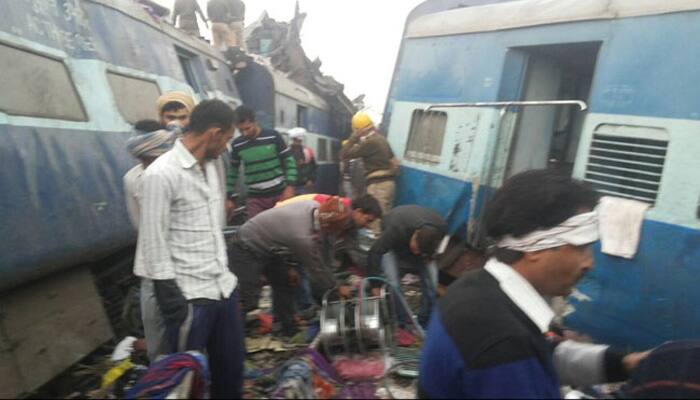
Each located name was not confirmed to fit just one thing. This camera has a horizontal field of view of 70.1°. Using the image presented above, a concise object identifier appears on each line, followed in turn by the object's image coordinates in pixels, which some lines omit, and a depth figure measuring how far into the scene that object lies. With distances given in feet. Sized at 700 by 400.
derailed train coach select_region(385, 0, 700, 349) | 11.17
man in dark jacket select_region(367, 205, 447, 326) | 13.30
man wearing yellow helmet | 20.01
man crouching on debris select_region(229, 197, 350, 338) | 11.89
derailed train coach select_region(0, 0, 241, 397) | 8.97
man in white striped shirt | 7.29
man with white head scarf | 3.61
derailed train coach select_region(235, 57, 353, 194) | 25.84
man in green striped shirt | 16.63
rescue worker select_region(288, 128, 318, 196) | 23.89
